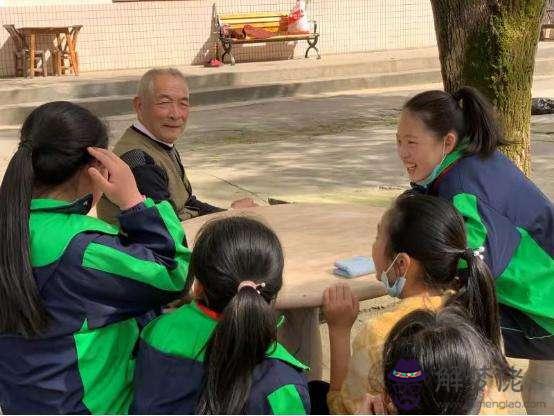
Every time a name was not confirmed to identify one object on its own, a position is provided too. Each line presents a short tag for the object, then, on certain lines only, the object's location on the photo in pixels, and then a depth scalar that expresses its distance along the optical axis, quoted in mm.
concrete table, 2828
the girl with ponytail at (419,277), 2254
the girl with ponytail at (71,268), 2230
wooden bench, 14633
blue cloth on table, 2932
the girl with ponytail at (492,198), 2680
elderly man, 3619
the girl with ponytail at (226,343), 2025
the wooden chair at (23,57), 13227
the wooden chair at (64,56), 13470
